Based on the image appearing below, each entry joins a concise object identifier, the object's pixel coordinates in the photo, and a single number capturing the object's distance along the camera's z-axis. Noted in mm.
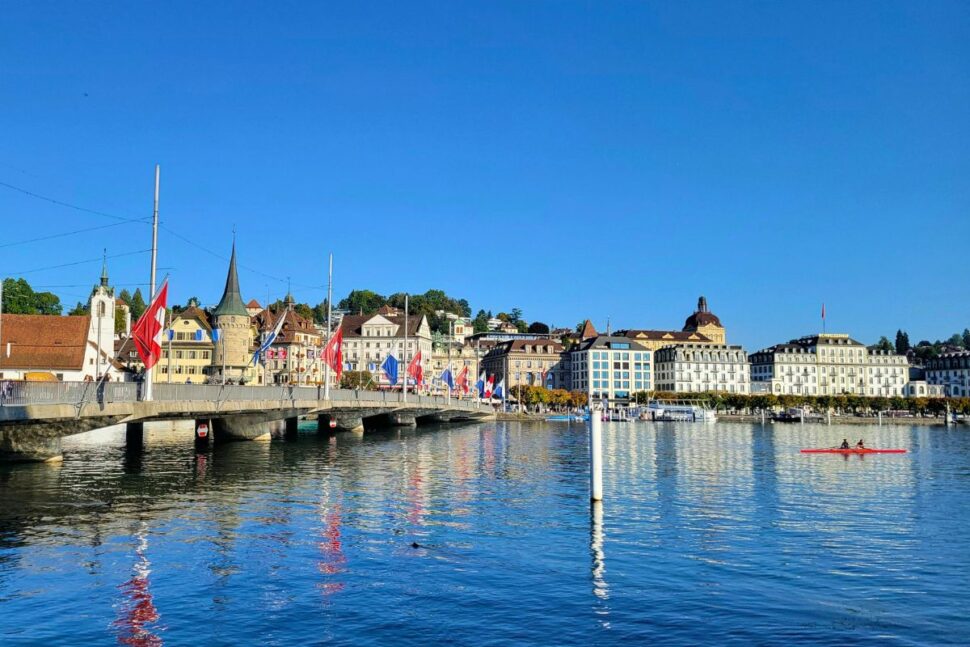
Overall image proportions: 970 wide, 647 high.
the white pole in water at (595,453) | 32906
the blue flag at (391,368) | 76125
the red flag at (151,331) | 37094
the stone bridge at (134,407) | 36312
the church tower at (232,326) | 116750
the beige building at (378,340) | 191250
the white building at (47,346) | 76625
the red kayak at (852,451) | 68938
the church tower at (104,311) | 98562
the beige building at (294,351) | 148000
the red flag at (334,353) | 61594
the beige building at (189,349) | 138125
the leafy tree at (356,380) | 152250
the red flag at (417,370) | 88288
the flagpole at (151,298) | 40700
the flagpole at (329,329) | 65250
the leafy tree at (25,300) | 131638
